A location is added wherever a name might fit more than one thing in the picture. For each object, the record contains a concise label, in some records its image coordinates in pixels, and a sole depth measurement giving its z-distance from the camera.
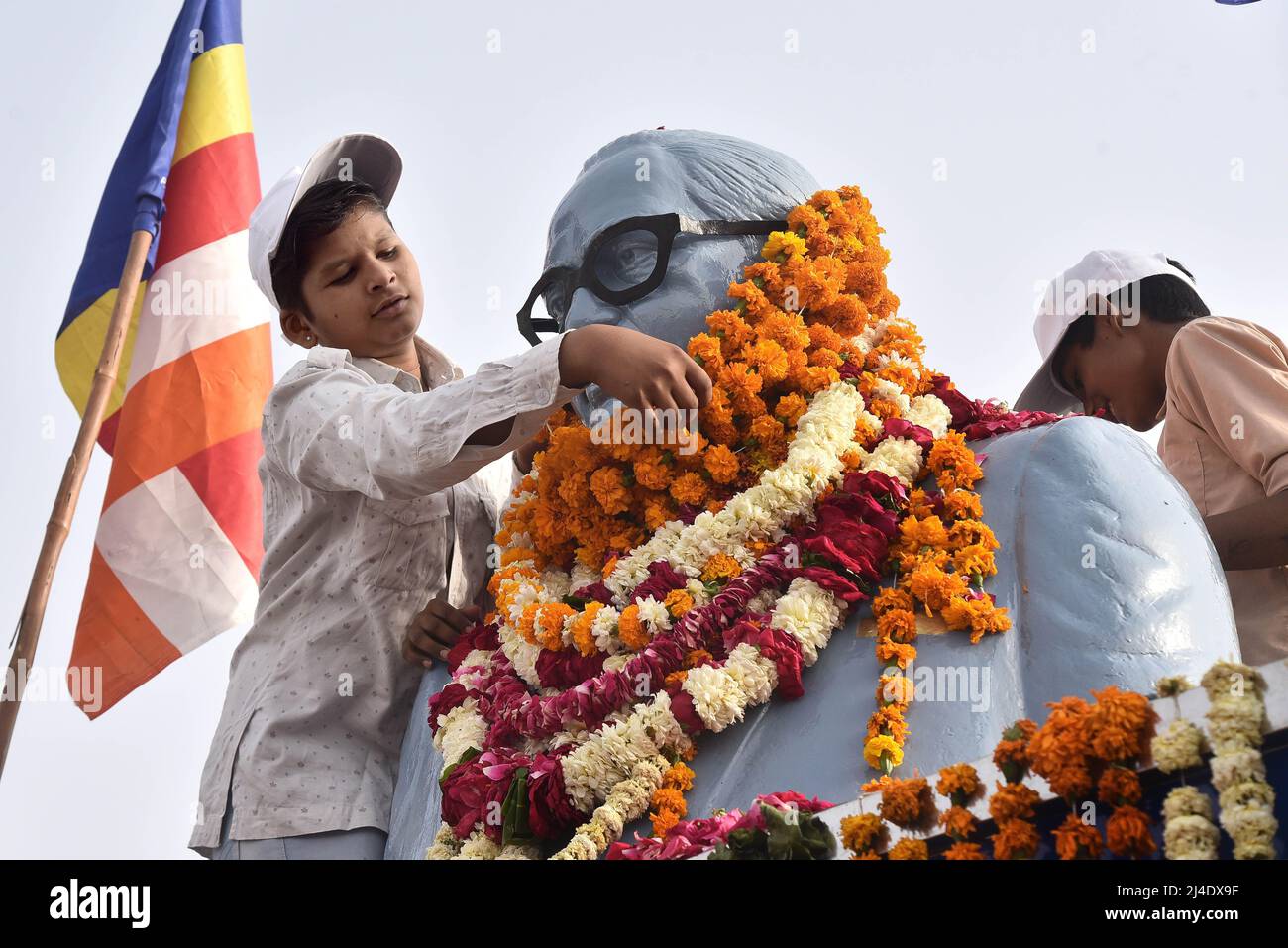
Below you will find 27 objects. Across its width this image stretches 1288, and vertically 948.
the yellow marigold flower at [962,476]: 3.77
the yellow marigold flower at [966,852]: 2.55
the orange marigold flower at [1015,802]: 2.52
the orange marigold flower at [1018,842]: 2.49
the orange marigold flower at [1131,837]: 2.38
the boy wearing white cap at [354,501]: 3.66
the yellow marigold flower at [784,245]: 4.29
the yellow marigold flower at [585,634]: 3.81
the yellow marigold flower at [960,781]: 2.63
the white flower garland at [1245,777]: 2.24
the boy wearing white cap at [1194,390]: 4.13
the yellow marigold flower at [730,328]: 4.16
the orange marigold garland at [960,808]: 2.57
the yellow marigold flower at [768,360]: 4.08
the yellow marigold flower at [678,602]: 3.69
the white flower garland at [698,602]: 3.50
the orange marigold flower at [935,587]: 3.48
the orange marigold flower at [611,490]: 4.12
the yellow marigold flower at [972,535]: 3.59
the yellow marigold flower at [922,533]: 3.62
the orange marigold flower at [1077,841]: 2.43
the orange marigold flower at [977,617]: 3.42
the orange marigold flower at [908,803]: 2.66
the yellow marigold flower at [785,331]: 4.16
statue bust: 3.30
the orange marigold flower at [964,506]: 3.67
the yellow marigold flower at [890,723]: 3.28
